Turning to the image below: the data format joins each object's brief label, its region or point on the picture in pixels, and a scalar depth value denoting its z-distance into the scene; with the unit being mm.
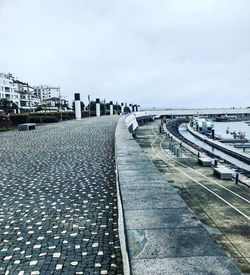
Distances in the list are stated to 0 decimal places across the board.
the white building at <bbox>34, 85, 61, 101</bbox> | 149375
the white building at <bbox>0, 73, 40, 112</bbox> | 80688
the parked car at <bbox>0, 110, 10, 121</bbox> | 30109
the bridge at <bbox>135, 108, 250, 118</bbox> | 84900
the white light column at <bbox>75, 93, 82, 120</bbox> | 45462
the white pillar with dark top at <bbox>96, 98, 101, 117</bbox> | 60122
